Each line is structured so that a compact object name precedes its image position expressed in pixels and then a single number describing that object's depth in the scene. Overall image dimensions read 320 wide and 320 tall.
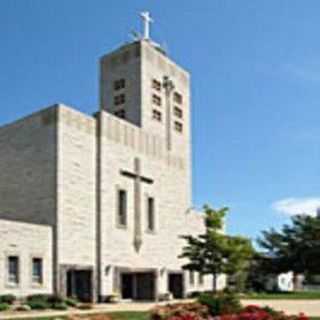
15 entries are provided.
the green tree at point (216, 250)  45.21
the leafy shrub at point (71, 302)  36.86
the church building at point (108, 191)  39.84
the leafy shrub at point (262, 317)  14.61
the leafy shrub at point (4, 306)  33.12
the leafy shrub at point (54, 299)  36.39
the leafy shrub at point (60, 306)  35.03
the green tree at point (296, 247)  69.81
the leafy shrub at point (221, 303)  20.86
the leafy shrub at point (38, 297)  36.66
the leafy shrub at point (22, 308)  33.72
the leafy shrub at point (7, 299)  35.09
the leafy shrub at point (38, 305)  34.62
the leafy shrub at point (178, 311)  18.89
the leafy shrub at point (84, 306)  35.63
